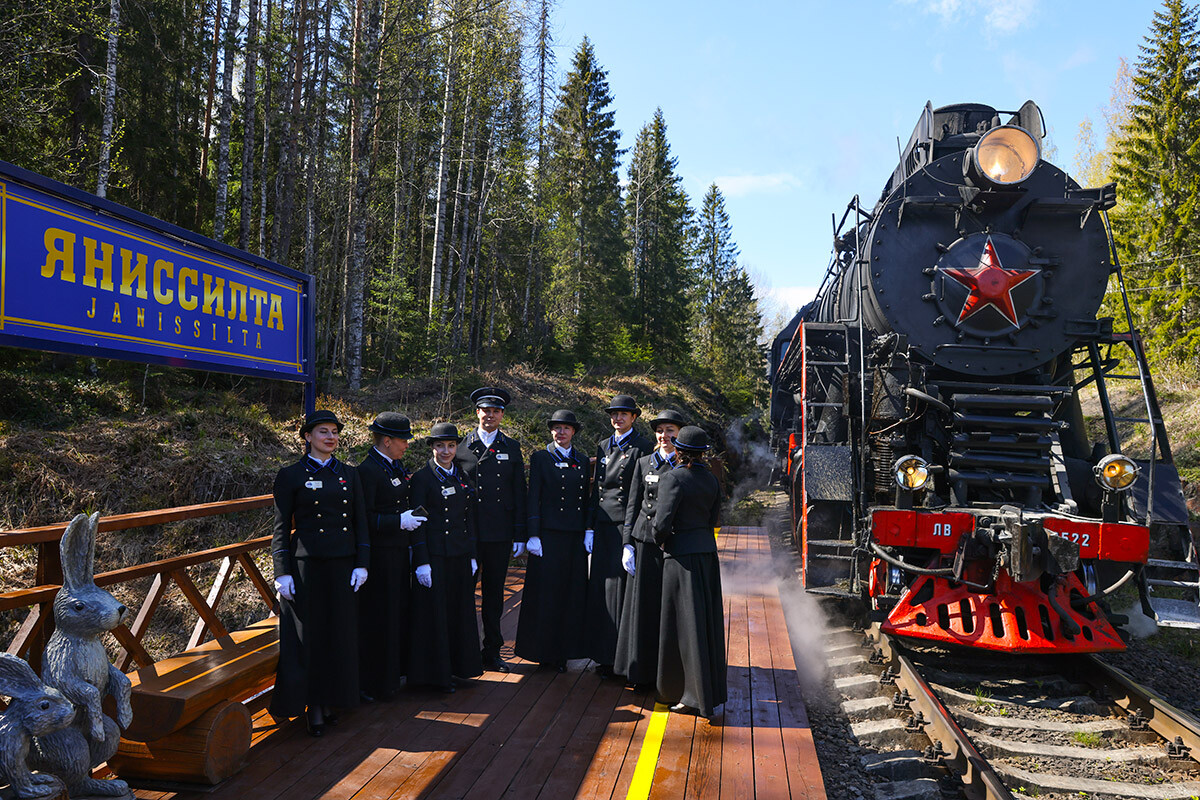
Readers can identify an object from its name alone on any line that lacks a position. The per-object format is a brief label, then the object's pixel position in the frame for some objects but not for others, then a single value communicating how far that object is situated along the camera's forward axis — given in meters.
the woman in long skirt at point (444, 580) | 4.60
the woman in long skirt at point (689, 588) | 4.25
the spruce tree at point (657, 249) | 30.50
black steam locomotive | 5.36
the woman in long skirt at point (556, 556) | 5.12
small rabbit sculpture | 2.54
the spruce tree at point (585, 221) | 23.22
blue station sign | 3.11
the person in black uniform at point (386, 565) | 4.48
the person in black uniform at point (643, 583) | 4.55
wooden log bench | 3.20
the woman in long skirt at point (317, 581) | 3.93
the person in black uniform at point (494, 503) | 5.24
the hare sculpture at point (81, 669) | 2.75
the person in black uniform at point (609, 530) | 4.97
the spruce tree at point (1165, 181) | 21.22
